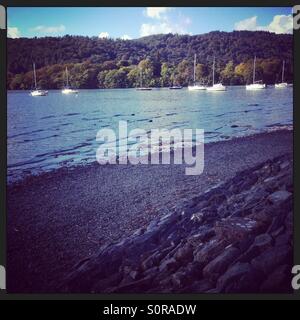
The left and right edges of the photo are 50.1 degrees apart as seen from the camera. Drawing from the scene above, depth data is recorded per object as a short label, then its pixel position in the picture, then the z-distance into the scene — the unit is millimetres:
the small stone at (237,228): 3869
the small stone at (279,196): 4031
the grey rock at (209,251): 3852
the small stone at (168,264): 3900
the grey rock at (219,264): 3678
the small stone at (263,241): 3633
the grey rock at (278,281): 3516
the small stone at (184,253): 4000
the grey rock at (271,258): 3508
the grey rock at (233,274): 3508
